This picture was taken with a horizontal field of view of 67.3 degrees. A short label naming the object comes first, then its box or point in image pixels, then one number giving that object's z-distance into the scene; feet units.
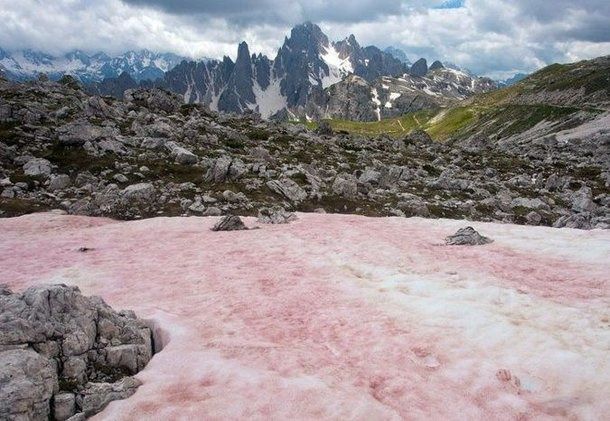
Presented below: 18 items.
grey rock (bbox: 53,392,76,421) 36.73
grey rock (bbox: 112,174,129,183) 141.49
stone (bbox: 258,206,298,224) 108.06
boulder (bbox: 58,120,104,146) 164.66
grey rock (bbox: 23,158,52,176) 139.44
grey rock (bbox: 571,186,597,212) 163.43
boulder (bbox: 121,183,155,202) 125.08
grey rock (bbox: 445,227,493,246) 86.47
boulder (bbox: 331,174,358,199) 153.69
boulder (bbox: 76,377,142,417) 37.45
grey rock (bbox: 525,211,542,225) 143.96
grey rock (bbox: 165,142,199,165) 167.12
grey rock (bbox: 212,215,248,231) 99.30
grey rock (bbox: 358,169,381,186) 180.04
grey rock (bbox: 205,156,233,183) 147.43
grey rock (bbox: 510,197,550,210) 162.17
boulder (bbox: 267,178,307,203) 143.74
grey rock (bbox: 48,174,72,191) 133.08
